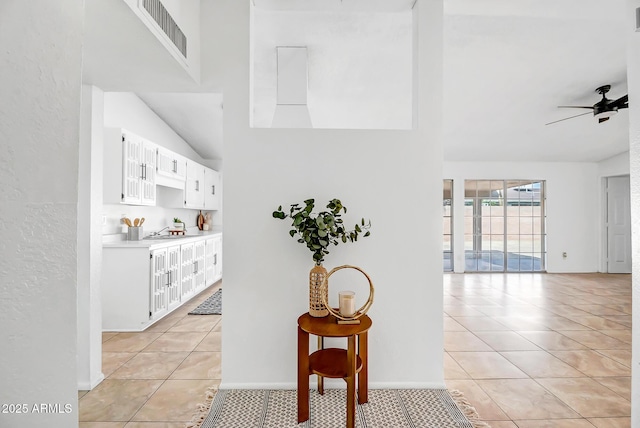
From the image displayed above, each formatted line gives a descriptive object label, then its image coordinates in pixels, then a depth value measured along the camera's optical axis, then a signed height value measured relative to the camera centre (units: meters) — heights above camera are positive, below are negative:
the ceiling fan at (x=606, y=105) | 3.62 +1.31
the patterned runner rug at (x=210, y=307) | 3.94 -1.16
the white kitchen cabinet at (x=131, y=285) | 3.29 -0.70
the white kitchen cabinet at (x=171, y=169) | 4.26 +0.68
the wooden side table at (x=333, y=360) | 1.70 -0.86
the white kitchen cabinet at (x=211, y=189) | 6.07 +0.54
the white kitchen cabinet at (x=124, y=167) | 3.36 +0.53
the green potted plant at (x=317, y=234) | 1.93 -0.10
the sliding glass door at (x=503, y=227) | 6.80 -0.18
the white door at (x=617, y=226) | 6.72 -0.15
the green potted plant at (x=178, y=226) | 5.29 -0.15
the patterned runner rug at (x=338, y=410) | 1.84 -1.17
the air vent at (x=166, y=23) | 1.57 +1.03
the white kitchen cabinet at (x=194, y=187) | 5.19 +0.52
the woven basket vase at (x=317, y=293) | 1.95 -0.46
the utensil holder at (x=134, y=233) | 3.86 -0.20
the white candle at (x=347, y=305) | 1.87 -0.51
